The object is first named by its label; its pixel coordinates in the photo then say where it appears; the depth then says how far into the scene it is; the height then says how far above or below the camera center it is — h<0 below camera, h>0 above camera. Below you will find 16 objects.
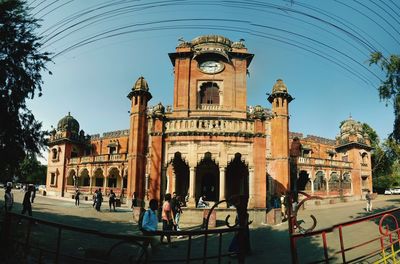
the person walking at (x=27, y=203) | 14.74 -1.38
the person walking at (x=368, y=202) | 22.00 -1.60
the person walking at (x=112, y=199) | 22.92 -1.72
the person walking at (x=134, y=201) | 21.92 -1.76
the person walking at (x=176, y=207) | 13.84 -1.37
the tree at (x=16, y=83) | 10.37 +3.30
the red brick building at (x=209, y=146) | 18.83 +2.84
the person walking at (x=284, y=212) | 19.08 -2.09
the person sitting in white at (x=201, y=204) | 18.61 -1.62
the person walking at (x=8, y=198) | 12.80 -1.01
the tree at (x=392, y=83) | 13.43 +4.59
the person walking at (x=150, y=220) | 7.43 -1.06
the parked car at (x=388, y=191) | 51.83 -1.74
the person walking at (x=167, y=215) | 11.88 -1.49
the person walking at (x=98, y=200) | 22.28 -1.78
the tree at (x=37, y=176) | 69.00 -0.25
